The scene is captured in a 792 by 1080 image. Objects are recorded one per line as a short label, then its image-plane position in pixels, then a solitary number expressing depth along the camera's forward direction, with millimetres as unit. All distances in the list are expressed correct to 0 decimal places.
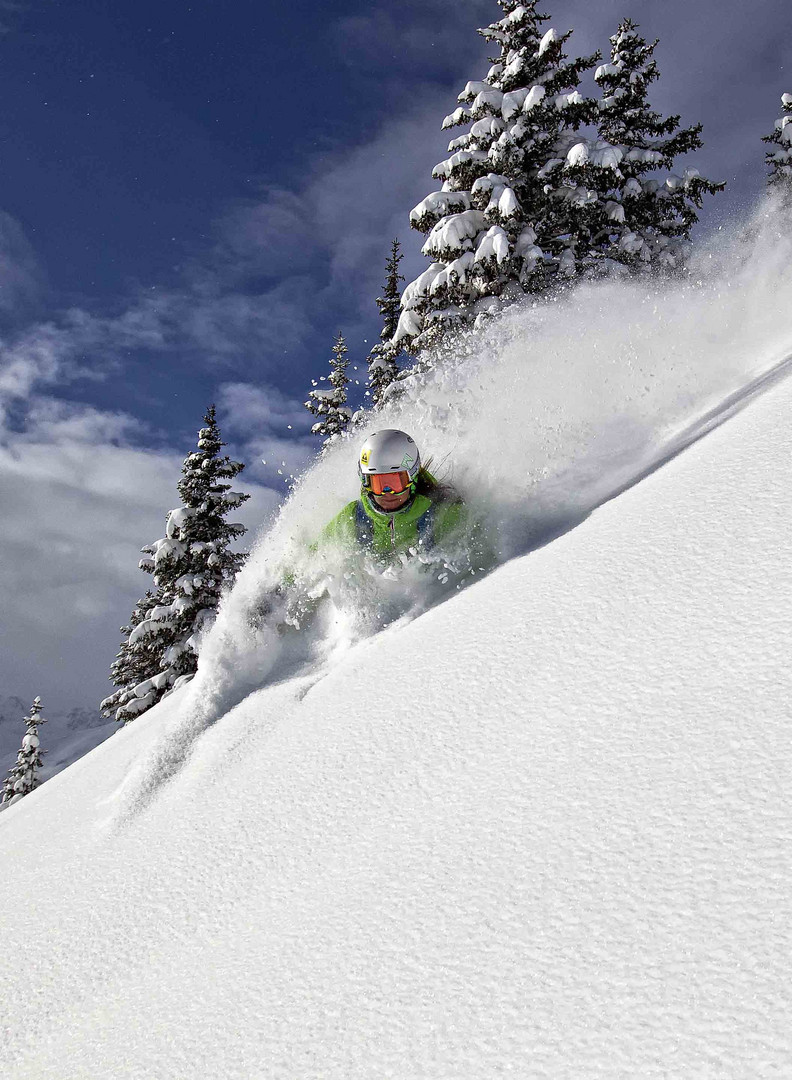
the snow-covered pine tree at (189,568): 18109
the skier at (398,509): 5953
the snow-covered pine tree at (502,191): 14086
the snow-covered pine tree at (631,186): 15539
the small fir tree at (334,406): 23531
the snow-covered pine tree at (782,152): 20453
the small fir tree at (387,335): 23516
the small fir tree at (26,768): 27500
